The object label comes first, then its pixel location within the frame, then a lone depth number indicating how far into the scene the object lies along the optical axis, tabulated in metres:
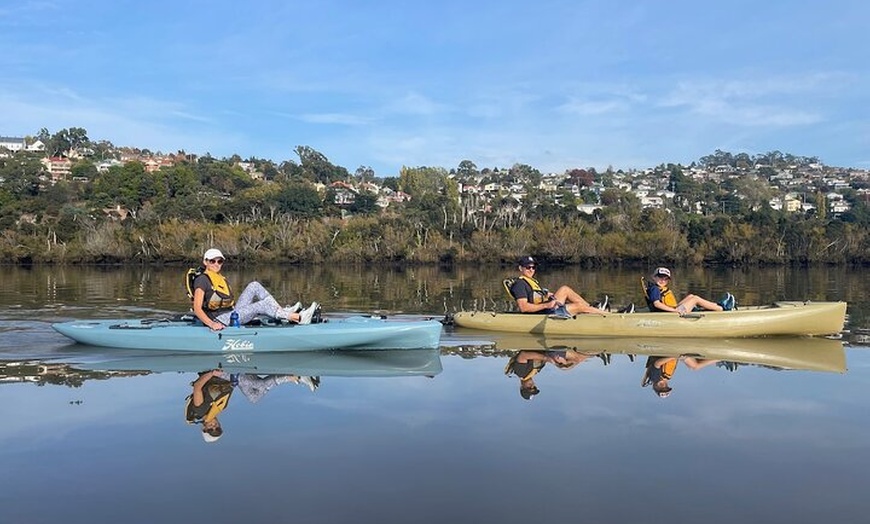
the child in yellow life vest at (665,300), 13.00
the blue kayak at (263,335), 11.15
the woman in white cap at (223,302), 11.16
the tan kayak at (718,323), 12.66
